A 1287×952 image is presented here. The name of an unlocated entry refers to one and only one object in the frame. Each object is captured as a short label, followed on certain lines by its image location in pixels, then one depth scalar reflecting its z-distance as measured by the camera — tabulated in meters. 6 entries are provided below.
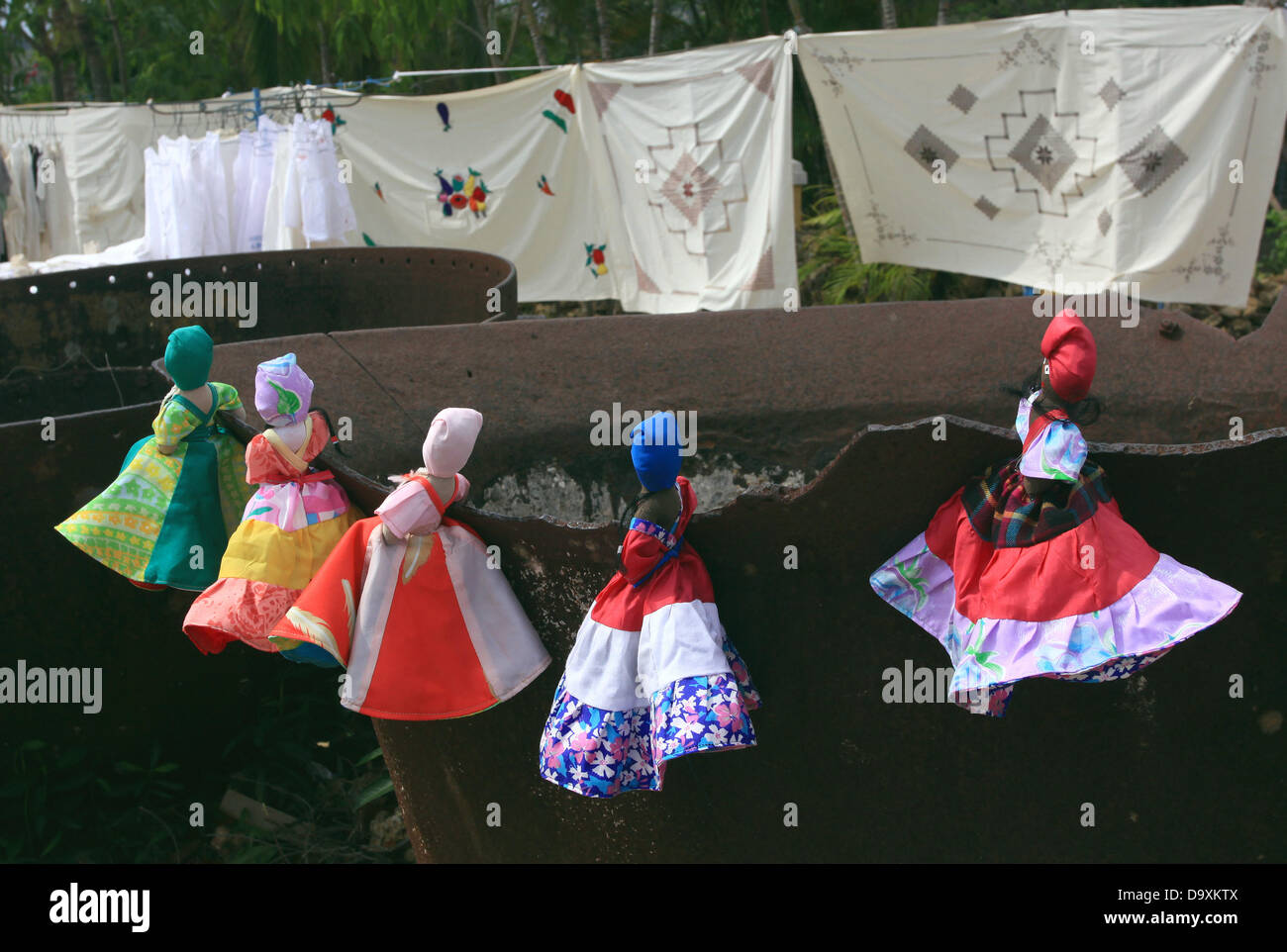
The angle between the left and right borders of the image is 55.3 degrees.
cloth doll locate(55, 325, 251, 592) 2.42
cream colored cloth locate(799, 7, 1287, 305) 4.88
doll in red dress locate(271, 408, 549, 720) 2.03
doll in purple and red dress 1.71
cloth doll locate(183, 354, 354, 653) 2.17
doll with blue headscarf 1.80
